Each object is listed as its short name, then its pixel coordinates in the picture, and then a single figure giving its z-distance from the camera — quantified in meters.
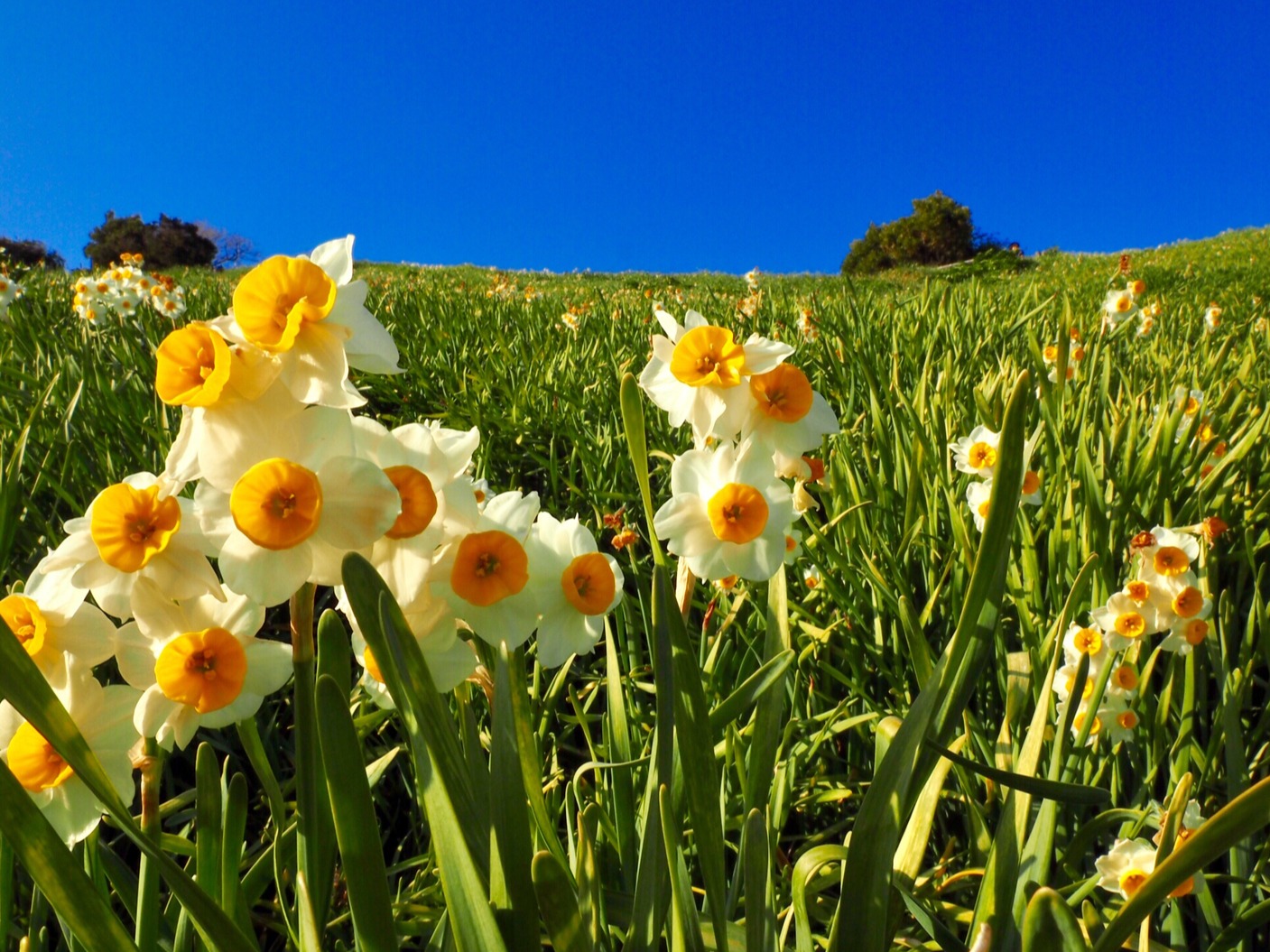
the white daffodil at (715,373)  0.24
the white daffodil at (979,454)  0.46
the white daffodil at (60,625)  0.19
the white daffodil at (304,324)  0.18
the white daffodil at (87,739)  0.19
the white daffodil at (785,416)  0.24
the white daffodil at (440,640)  0.19
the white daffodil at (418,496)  0.18
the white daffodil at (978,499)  0.44
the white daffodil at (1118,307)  2.32
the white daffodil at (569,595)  0.21
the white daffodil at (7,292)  2.90
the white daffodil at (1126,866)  0.29
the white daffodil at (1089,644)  0.36
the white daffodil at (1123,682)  0.36
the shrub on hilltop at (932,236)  22.92
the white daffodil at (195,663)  0.19
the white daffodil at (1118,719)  0.36
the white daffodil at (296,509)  0.17
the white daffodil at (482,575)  0.19
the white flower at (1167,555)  0.38
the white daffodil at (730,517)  0.23
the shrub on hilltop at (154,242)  22.37
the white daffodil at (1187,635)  0.37
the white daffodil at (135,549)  0.18
